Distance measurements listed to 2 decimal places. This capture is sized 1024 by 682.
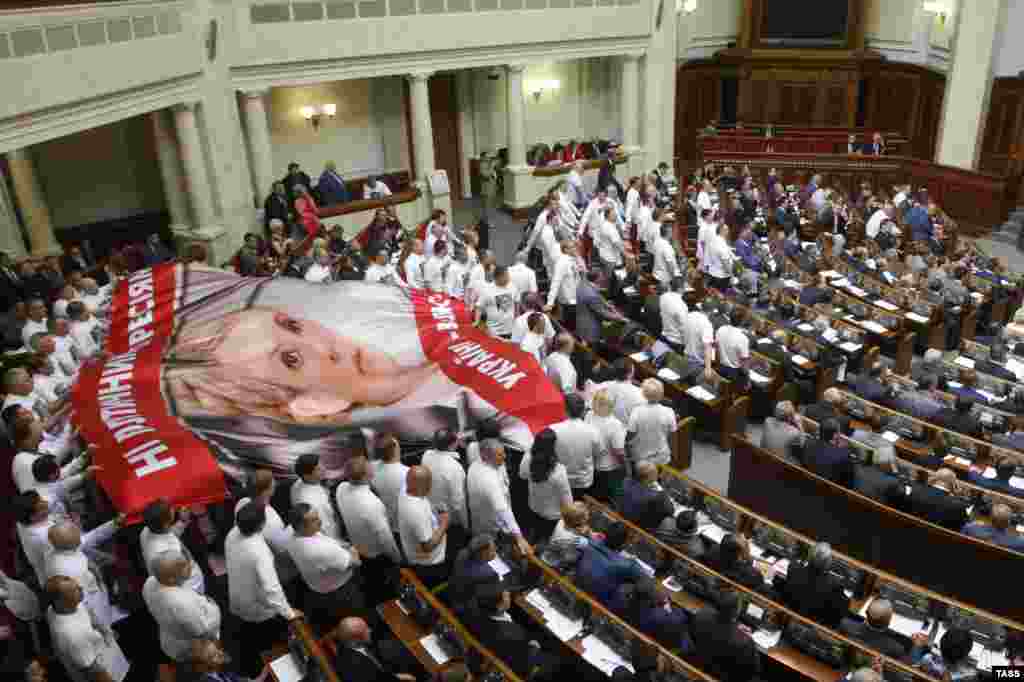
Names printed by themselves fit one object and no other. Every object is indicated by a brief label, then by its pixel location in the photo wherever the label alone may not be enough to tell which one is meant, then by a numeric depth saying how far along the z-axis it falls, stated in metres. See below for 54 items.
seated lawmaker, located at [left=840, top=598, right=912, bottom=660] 5.14
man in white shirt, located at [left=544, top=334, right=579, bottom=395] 7.73
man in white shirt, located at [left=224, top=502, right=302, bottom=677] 5.09
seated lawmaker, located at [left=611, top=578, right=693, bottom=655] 5.14
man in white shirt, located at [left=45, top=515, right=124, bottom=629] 4.98
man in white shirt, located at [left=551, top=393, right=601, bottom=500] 6.74
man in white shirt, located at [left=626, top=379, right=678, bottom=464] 7.07
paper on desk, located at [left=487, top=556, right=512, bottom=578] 5.81
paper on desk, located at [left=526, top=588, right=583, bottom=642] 5.35
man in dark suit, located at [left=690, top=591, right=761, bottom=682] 4.88
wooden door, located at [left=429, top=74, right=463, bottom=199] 18.50
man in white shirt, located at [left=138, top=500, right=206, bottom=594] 5.11
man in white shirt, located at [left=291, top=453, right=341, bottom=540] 5.63
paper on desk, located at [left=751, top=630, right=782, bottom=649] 5.38
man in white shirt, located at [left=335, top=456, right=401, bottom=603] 5.69
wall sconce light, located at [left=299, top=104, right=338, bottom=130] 16.56
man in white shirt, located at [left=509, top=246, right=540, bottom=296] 10.04
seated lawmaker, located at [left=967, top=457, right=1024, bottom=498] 6.91
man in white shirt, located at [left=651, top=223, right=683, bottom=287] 11.74
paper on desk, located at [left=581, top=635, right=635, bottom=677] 5.10
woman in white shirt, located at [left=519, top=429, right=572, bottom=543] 6.20
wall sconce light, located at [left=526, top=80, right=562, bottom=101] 19.53
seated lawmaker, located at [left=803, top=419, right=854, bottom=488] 7.06
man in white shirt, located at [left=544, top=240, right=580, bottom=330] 10.26
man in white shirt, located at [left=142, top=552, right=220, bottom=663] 4.80
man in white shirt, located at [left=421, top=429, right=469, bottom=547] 6.10
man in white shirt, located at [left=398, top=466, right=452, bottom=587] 5.57
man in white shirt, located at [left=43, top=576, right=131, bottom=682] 4.68
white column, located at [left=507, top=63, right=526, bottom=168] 16.89
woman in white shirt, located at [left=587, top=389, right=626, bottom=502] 6.89
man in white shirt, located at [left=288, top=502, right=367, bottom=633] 5.27
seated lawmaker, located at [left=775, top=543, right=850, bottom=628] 5.51
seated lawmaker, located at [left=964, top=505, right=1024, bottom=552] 6.19
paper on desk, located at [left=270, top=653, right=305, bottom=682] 4.87
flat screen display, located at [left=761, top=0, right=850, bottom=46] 20.53
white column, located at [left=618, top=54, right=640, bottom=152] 18.58
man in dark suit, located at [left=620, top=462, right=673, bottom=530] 6.24
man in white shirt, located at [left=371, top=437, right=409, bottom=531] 6.01
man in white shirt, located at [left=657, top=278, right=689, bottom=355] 9.72
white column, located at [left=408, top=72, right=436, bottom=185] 15.61
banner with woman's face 5.92
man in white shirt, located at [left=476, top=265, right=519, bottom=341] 9.41
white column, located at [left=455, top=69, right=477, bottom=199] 18.80
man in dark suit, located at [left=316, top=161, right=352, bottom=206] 14.88
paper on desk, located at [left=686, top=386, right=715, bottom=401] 8.76
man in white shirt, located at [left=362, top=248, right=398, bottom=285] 9.98
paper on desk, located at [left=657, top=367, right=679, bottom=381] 9.10
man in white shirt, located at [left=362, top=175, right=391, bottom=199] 15.58
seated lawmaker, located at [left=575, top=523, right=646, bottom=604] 5.55
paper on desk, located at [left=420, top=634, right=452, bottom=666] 5.12
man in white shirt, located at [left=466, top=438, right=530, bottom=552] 5.96
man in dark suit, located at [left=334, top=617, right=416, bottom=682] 4.55
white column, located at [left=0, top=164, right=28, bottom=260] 12.95
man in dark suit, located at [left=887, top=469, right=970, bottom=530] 6.51
